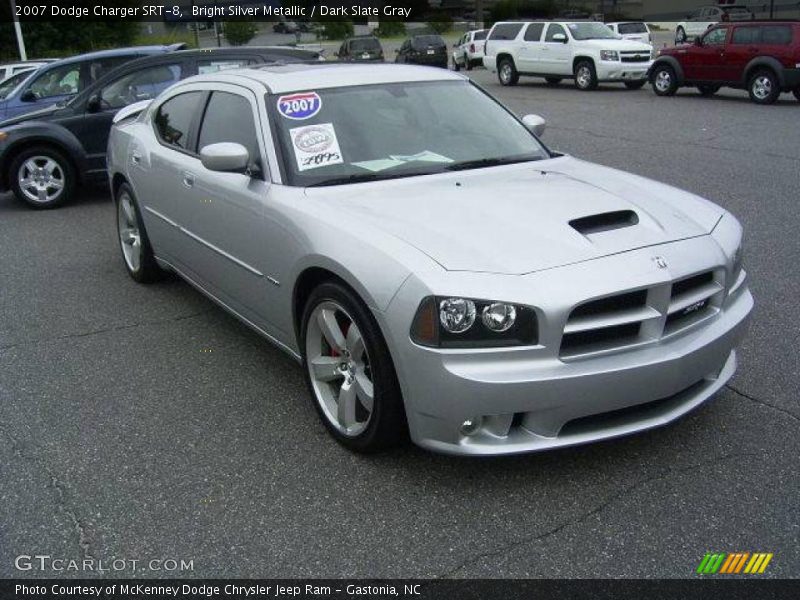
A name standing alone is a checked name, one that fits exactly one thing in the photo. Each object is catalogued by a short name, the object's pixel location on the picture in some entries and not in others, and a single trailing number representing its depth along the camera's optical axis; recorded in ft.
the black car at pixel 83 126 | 31.55
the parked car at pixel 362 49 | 109.19
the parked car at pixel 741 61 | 54.08
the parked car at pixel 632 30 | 96.02
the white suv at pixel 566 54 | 69.77
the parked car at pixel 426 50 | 110.11
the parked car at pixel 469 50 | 102.12
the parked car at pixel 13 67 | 53.98
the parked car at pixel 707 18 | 126.36
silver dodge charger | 9.86
